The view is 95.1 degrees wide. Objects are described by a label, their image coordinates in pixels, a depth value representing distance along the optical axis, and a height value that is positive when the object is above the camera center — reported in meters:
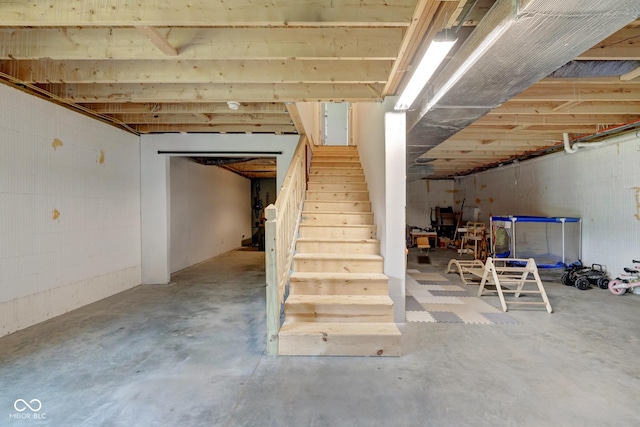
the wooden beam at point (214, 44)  2.60 +1.51
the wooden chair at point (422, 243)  8.33 -0.93
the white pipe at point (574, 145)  5.20 +1.16
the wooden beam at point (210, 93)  3.50 +1.45
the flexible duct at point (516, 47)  1.49 +1.01
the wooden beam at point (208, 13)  2.09 +1.44
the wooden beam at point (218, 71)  3.03 +1.47
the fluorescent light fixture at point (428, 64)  1.86 +1.10
